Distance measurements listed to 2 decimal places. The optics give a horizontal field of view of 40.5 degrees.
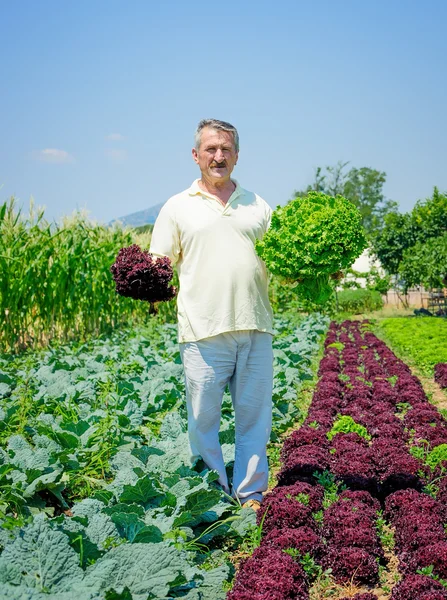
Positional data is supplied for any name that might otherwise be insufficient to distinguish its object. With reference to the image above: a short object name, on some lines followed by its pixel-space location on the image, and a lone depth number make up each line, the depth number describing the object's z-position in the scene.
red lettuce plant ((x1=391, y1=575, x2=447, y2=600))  2.85
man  3.80
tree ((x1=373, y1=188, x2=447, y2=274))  23.94
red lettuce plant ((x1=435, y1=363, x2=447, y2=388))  8.48
